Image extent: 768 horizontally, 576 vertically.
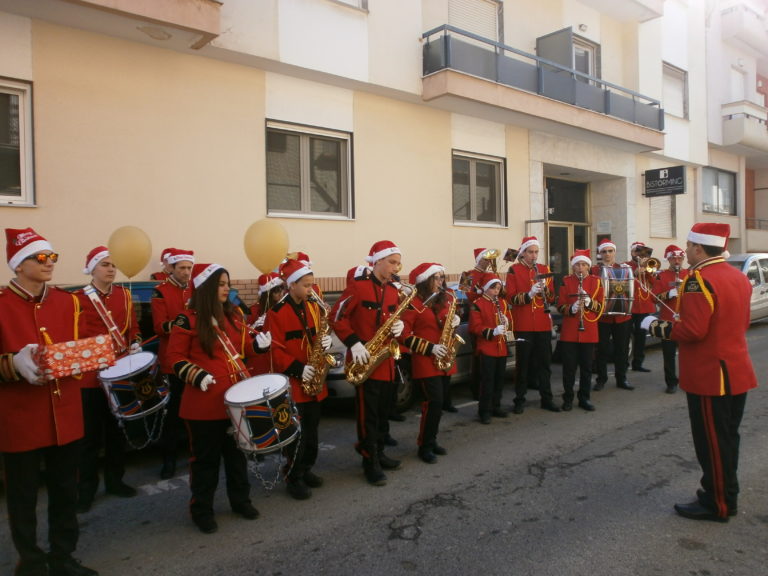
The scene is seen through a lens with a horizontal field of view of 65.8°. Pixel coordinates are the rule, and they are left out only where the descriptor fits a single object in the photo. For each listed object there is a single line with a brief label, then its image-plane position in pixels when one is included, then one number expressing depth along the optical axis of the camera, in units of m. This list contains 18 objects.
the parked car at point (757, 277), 14.55
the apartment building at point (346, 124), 8.11
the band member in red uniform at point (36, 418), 3.49
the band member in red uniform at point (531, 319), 7.61
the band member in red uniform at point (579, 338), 7.61
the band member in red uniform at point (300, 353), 4.82
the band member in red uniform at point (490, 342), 7.18
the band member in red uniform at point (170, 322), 5.53
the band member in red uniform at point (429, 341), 5.64
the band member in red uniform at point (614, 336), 8.76
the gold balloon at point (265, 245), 6.53
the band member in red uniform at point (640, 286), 9.52
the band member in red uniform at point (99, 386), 4.84
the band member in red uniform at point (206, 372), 4.24
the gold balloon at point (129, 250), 6.32
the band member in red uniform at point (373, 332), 5.18
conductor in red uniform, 4.28
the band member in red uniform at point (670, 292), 8.54
